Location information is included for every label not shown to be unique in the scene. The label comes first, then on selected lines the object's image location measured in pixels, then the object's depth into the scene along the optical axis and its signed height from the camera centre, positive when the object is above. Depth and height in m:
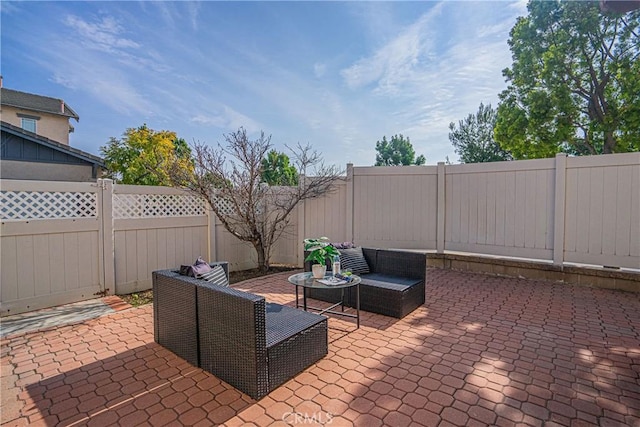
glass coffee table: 3.33 -0.90
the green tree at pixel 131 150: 13.98 +2.58
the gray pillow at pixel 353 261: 4.45 -0.87
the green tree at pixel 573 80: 9.76 +4.28
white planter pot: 3.55 -0.80
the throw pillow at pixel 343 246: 4.65 -0.66
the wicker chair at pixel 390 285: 3.80 -1.07
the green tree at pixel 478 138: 15.55 +3.45
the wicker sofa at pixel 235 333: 2.21 -1.08
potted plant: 3.52 -0.59
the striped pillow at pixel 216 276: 2.91 -0.74
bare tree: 5.68 +0.35
